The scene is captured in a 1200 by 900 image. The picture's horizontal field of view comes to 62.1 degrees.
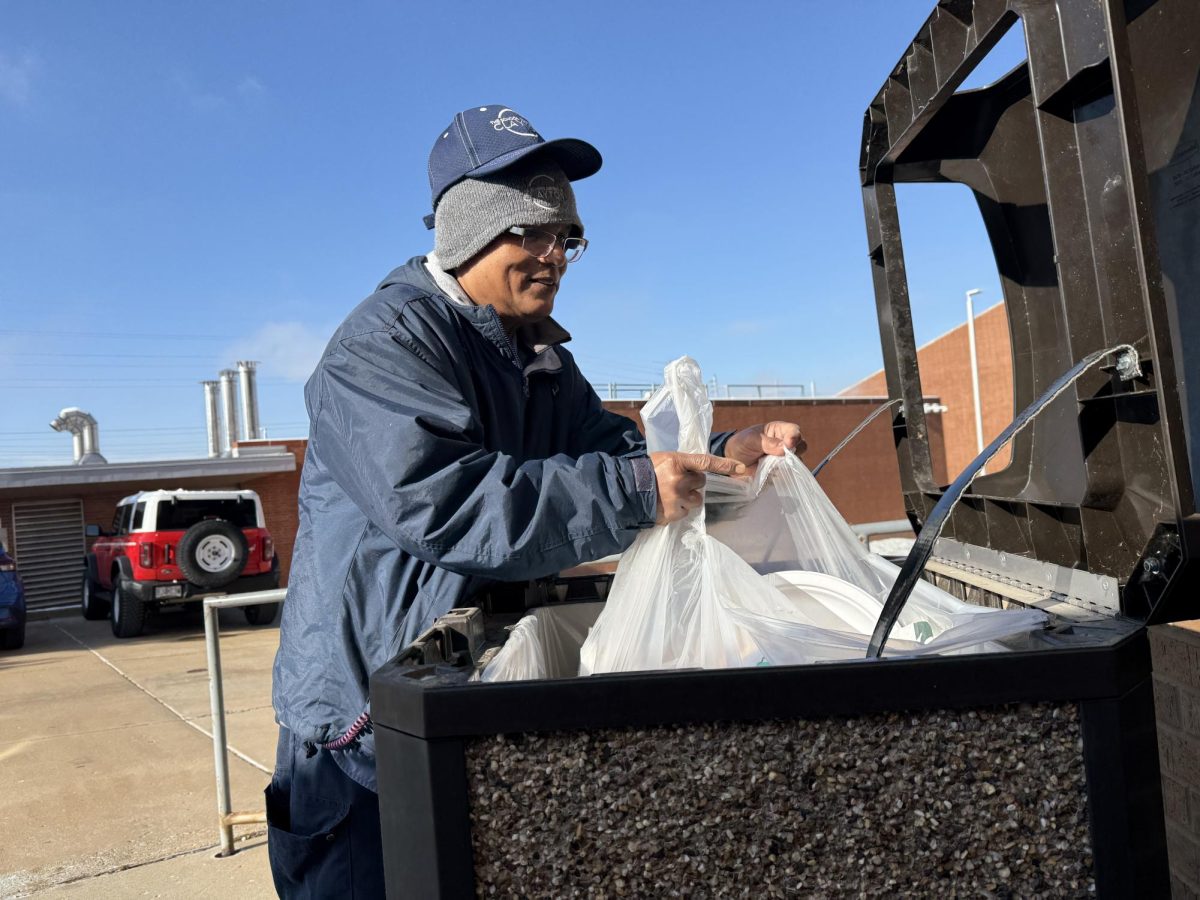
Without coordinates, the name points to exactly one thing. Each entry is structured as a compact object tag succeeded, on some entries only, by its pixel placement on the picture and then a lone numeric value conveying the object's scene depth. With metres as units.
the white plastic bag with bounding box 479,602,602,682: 1.23
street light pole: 31.06
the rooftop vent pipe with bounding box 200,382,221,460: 26.88
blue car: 11.52
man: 1.33
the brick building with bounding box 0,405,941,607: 18.58
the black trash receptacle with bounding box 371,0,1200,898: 1.00
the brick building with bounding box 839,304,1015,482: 32.53
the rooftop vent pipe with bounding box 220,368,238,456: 25.92
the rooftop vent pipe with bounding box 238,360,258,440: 25.84
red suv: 12.52
